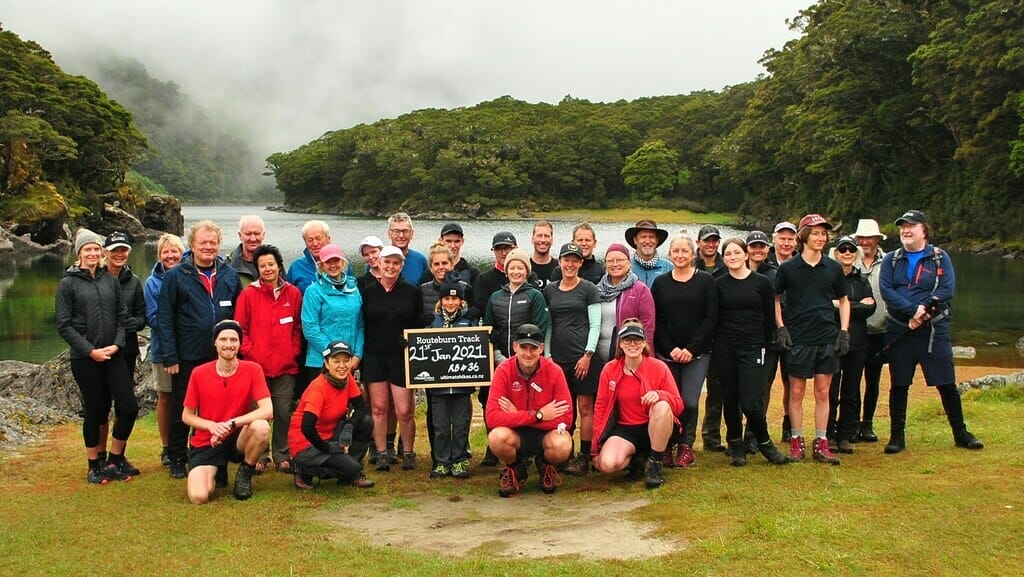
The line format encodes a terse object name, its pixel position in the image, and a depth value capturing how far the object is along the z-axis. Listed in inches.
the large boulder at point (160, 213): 2669.8
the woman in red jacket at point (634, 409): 265.1
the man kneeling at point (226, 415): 260.7
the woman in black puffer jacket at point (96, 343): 274.5
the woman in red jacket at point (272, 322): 283.9
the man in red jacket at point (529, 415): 265.1
